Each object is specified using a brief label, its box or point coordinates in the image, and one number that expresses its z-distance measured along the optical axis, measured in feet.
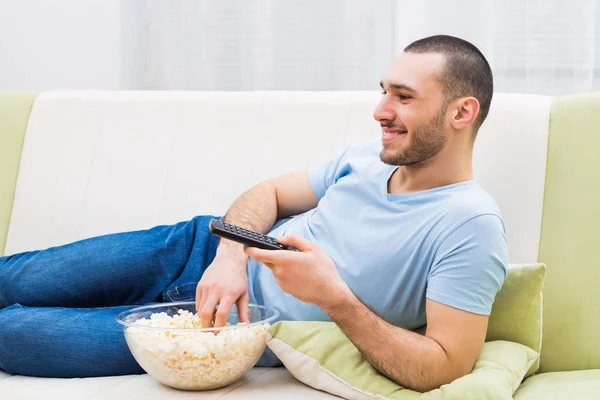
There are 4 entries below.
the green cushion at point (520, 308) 8.51
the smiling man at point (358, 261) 8.03
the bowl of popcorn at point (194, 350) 7.91
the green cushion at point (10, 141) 10.20
